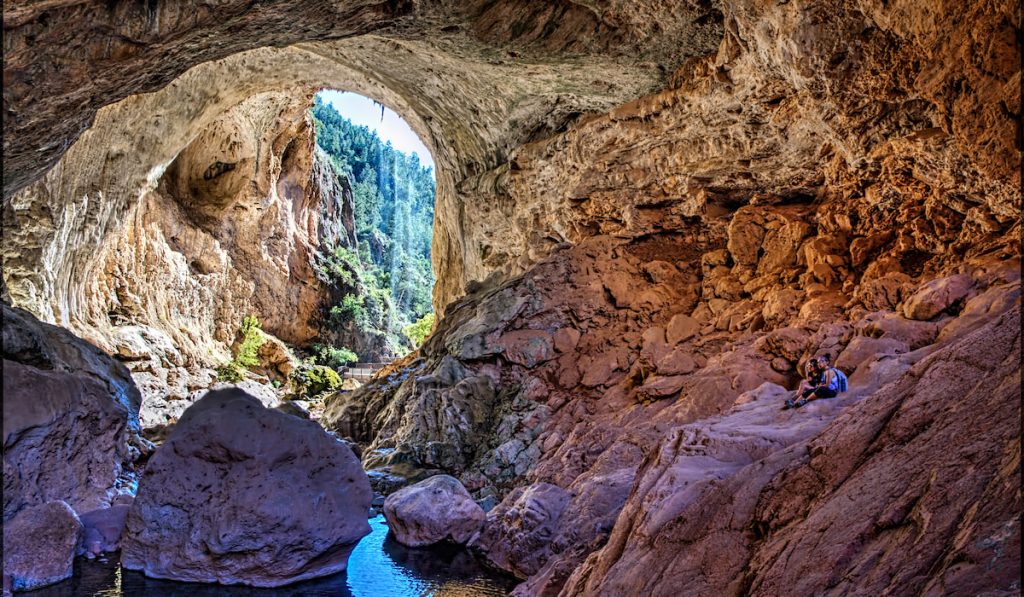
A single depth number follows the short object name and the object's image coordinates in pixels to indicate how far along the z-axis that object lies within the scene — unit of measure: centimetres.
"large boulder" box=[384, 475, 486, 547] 898
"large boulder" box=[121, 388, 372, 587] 710
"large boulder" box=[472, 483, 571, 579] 770
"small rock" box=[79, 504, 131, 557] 775
